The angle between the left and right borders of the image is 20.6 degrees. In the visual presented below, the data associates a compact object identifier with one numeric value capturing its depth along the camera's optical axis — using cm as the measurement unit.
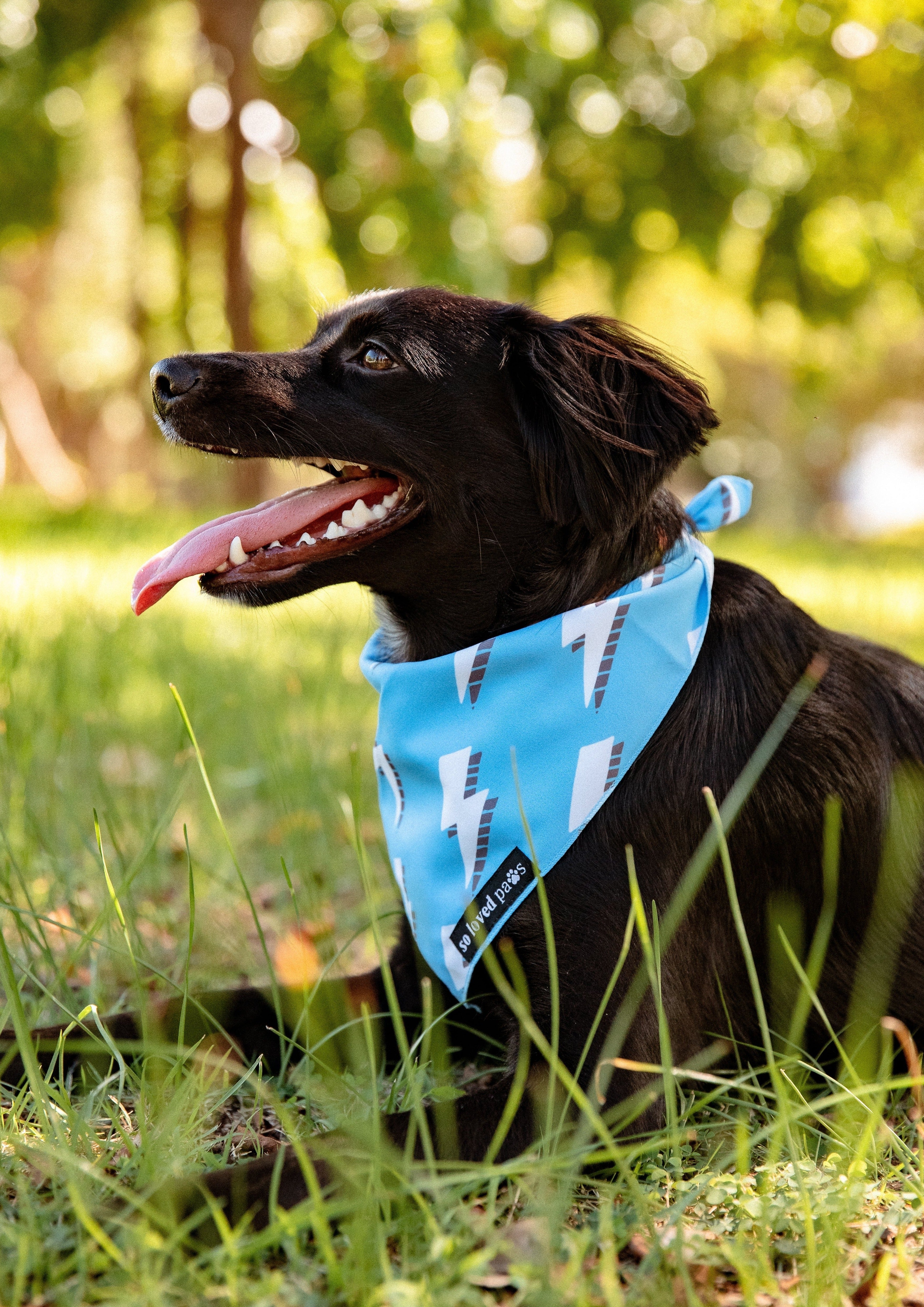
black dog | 119
